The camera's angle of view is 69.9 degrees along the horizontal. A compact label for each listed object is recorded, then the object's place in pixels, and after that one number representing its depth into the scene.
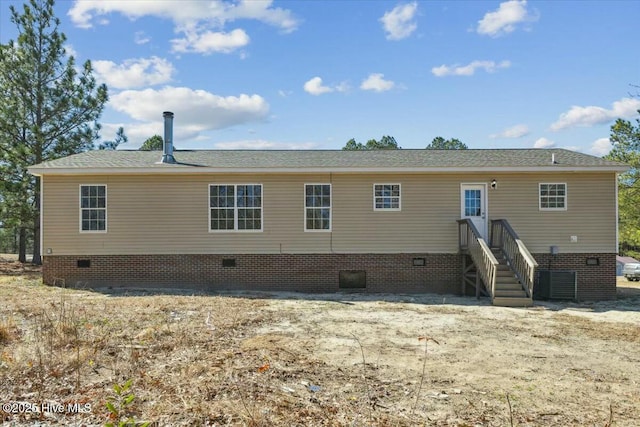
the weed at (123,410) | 4.00
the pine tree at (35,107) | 18.38
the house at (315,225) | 13.09
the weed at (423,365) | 4.54
